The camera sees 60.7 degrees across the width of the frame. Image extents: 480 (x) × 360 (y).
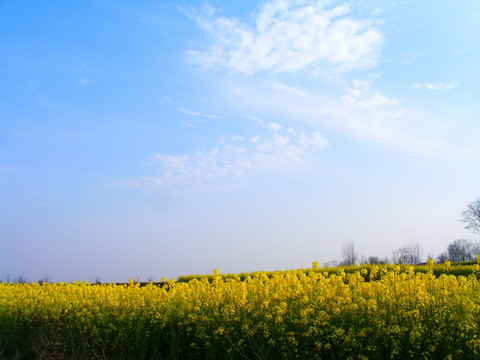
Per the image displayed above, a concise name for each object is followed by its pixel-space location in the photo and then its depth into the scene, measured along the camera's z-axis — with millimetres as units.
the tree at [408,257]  38231
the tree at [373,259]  30066
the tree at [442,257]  38094
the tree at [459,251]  37616
